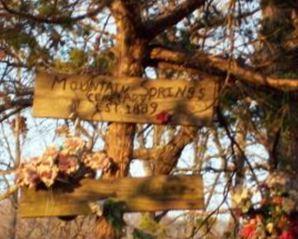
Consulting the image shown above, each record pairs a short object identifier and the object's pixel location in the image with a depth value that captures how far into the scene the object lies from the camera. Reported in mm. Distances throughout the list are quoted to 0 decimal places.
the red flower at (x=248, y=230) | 5062
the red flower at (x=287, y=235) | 4918
